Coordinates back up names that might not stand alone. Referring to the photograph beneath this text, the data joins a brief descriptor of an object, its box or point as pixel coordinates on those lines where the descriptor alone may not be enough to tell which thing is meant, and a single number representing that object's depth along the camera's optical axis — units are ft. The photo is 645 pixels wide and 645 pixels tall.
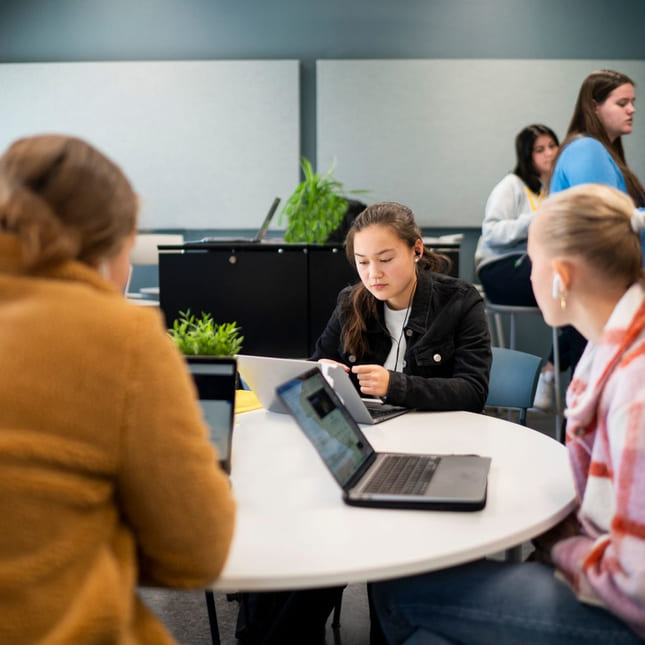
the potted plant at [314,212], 11.94
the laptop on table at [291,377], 4.99
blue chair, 7.20
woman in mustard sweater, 2.57
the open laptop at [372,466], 3.80
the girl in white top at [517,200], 13.08
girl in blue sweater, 8.97
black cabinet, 11.87
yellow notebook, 6.15
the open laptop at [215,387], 4.14
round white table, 3.16
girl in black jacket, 6.74
